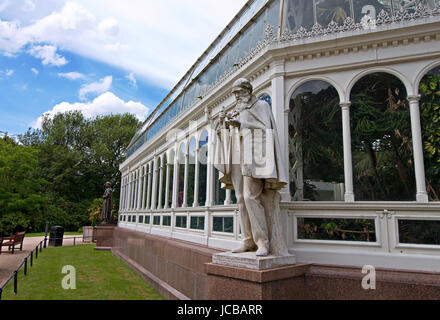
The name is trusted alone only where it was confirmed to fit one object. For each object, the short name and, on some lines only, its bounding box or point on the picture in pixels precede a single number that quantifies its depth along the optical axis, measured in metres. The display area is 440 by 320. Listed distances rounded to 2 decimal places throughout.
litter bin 23.95
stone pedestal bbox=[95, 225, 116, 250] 22.45
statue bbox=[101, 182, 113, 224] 24.70
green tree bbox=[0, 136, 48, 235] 18.49
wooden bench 17.83
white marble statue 5.48
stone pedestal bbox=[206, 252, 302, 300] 4.70
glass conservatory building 5.56
